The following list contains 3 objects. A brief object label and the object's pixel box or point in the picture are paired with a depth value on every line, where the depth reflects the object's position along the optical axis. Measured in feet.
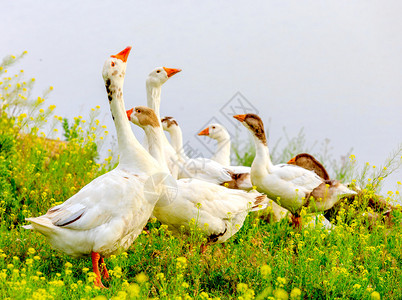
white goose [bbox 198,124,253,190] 74.13
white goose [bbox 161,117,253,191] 63.26
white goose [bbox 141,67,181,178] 60.90
